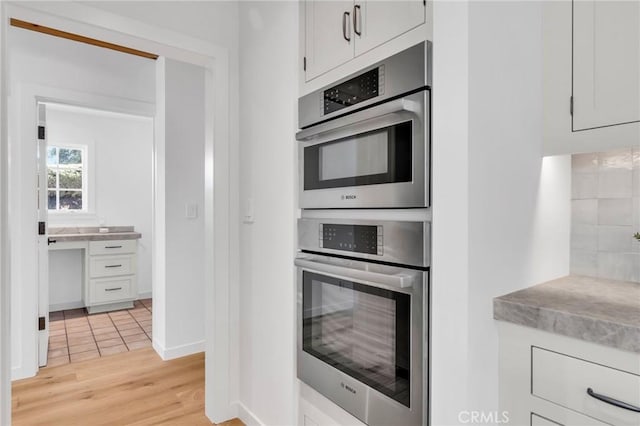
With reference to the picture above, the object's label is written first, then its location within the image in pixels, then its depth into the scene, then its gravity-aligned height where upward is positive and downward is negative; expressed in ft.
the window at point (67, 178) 15.69 +1.26
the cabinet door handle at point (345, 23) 4.56 +2.26
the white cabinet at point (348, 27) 3.85 +2.10
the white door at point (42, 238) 9.44 -0.79
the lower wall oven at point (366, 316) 3.63 -1.23
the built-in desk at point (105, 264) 14.34 -2.23
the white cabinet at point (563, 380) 2.84 -1.41
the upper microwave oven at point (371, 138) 3.61 +0.80
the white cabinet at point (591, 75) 3.59 +1.37
